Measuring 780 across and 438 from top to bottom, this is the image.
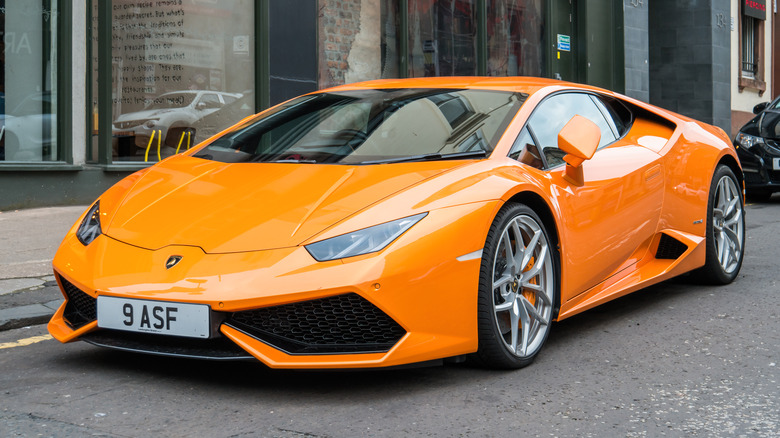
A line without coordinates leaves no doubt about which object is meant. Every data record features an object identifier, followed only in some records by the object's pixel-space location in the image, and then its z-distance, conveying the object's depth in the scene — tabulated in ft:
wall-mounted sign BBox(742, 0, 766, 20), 73.00
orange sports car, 10.66
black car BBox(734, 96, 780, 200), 36.76
